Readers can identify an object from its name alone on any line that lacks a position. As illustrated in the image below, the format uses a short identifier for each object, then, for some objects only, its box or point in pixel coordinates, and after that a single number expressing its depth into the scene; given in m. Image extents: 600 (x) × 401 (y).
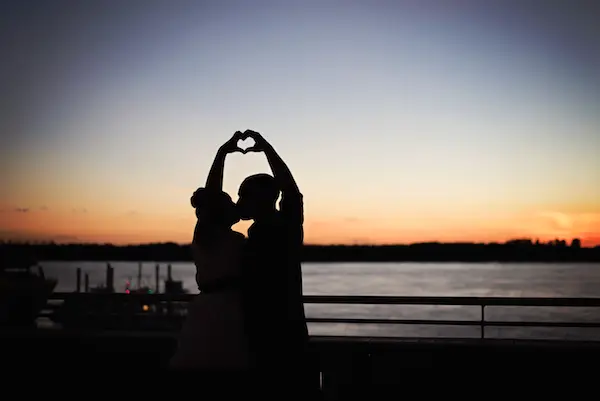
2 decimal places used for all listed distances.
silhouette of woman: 3.21
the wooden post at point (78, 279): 45.75
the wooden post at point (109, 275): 47.01
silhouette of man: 3.09
